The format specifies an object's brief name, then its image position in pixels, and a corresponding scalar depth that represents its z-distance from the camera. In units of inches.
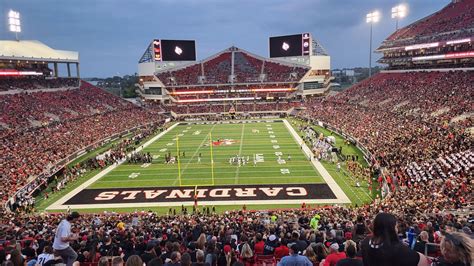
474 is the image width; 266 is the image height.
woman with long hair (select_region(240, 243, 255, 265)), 268.7
